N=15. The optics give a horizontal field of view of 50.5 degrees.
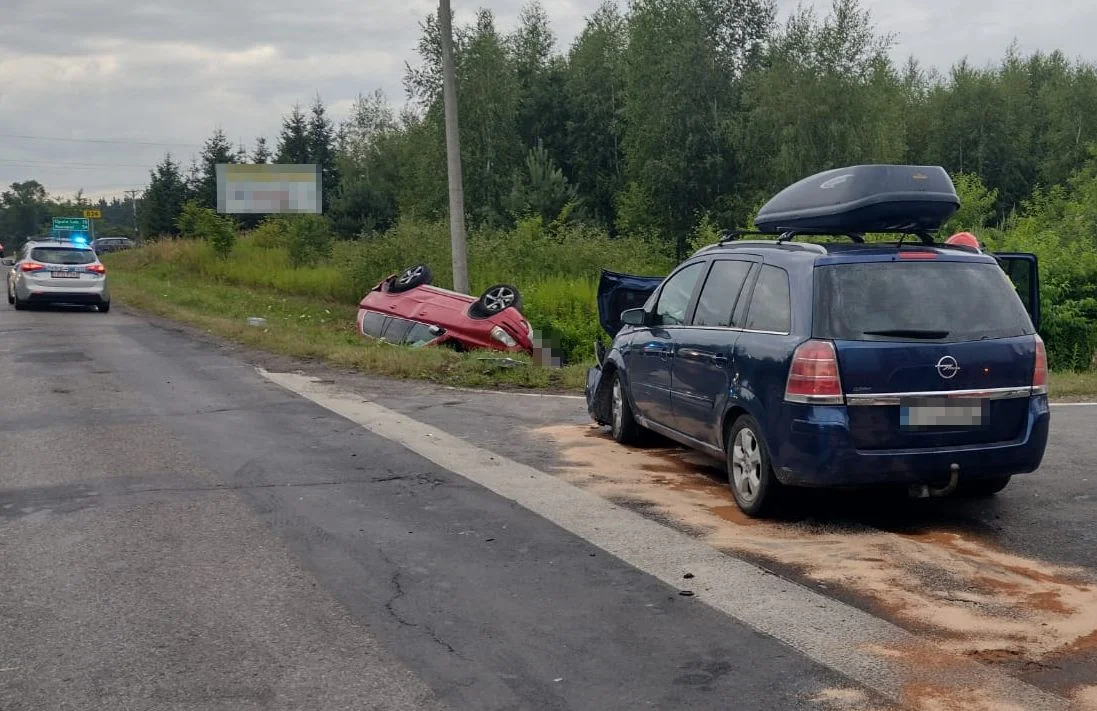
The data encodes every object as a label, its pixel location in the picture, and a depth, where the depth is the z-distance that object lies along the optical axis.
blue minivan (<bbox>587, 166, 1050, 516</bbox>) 6.37
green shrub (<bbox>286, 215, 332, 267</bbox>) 37.44
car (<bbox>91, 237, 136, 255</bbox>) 74.25
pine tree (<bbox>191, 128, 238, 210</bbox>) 61.09
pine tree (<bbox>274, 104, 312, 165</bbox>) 63.97
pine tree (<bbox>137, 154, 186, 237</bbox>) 65.94
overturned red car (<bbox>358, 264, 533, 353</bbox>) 17.55
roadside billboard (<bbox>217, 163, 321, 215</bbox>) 41.91
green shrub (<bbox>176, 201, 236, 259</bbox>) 41.09
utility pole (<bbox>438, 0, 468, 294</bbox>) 19.38
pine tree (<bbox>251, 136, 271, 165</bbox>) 66.19
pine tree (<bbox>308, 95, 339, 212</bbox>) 63.81
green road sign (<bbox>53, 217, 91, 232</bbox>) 83.06
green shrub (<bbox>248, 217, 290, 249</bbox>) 41.64
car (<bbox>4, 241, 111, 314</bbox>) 24.89
